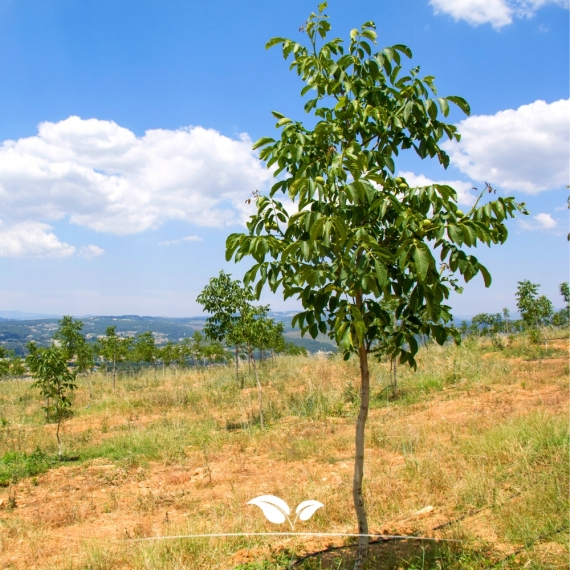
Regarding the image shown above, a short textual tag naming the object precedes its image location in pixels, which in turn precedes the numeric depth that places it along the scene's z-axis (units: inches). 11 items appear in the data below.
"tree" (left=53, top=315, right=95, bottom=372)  624.1
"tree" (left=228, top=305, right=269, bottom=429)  461.4
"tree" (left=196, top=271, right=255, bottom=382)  484.4
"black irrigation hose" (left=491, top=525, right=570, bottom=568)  137.6
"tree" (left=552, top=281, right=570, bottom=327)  1030.0
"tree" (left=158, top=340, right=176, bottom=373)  1098.7
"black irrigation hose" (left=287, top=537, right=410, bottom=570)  151.6
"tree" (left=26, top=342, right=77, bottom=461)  388.2
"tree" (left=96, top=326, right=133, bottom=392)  809.5
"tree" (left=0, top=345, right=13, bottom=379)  713.6
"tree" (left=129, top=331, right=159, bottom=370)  1031.0
